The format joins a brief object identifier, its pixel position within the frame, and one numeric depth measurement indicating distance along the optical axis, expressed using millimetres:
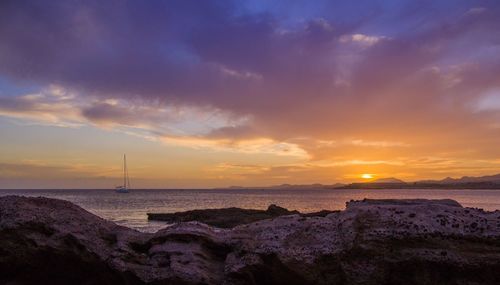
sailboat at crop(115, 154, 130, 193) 184700
